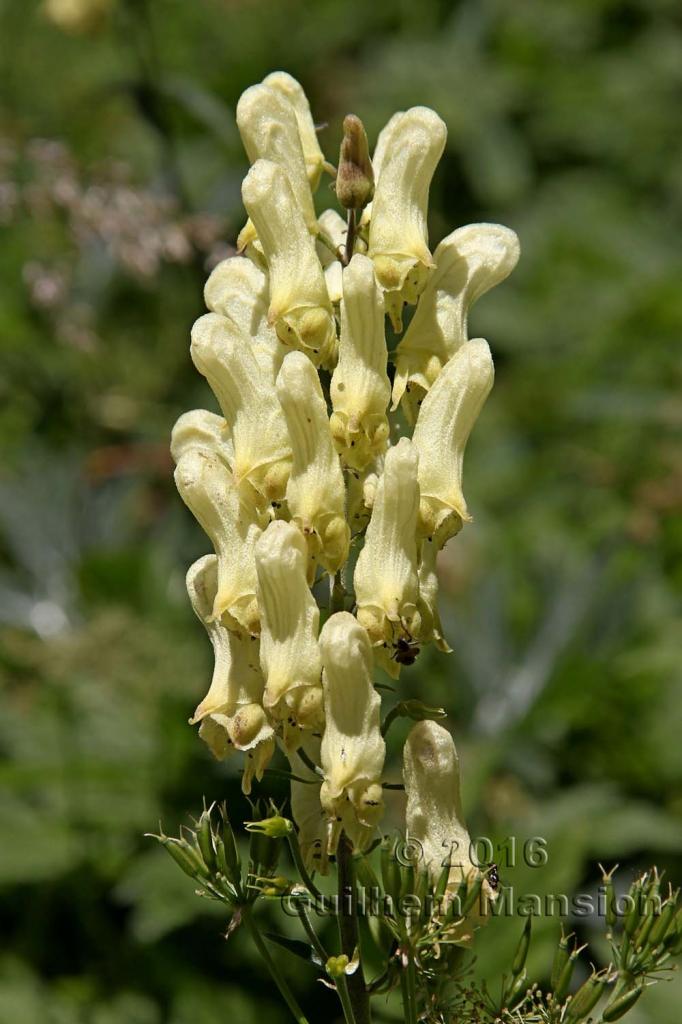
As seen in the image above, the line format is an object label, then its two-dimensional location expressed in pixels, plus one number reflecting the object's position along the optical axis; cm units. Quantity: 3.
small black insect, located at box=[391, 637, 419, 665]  40
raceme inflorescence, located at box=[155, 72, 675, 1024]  40
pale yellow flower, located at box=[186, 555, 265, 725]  41
